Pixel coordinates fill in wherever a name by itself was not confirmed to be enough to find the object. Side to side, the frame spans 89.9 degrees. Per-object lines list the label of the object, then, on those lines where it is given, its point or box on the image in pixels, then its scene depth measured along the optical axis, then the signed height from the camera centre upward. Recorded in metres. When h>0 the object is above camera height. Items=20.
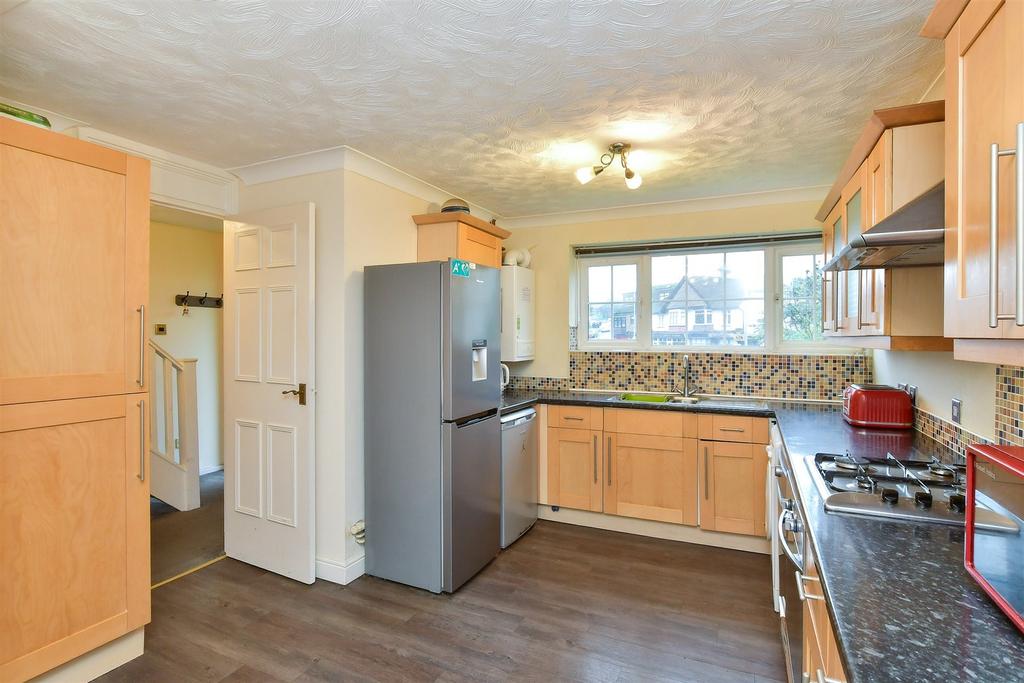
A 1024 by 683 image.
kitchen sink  3.81 -0.46
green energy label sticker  2.77 +0.38
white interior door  2.83 -0.31
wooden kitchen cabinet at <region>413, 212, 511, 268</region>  3.35 +0.67
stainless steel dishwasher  3.33 -0.94
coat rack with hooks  4.73 +0.34
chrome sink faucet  3.92 -0.33
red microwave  0.89 -0.36
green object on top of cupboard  1.84 +0.81
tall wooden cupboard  1.79 -0.24
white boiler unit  3.99 +0.20
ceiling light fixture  2.71 +0.91
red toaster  2.60 -0.36
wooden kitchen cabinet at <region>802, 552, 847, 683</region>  1.03 -0.68
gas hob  1.38 -0.46
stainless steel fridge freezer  2.74 -0.48
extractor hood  1.21 +0.26
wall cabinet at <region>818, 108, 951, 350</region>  1.69 +0.48
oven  1.60 -0.86
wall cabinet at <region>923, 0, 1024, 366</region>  0.79 +0.26
